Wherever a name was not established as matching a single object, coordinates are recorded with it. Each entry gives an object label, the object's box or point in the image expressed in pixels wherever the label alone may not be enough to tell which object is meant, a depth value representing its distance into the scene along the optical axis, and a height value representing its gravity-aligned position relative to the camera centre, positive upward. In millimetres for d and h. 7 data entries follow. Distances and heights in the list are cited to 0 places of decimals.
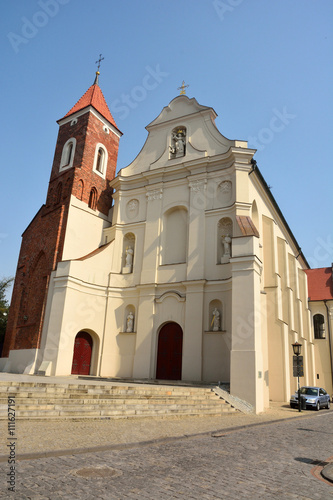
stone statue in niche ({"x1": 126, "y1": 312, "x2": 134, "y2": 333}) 22028 +2693
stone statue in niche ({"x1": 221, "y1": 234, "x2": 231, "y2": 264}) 20609 +6429
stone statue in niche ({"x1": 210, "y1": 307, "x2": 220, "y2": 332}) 19656 +2700
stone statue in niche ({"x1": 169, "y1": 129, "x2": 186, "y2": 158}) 24531 +13840
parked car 19359 -736
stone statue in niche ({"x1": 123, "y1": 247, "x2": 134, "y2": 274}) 23406 +6347
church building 19625 +5759
